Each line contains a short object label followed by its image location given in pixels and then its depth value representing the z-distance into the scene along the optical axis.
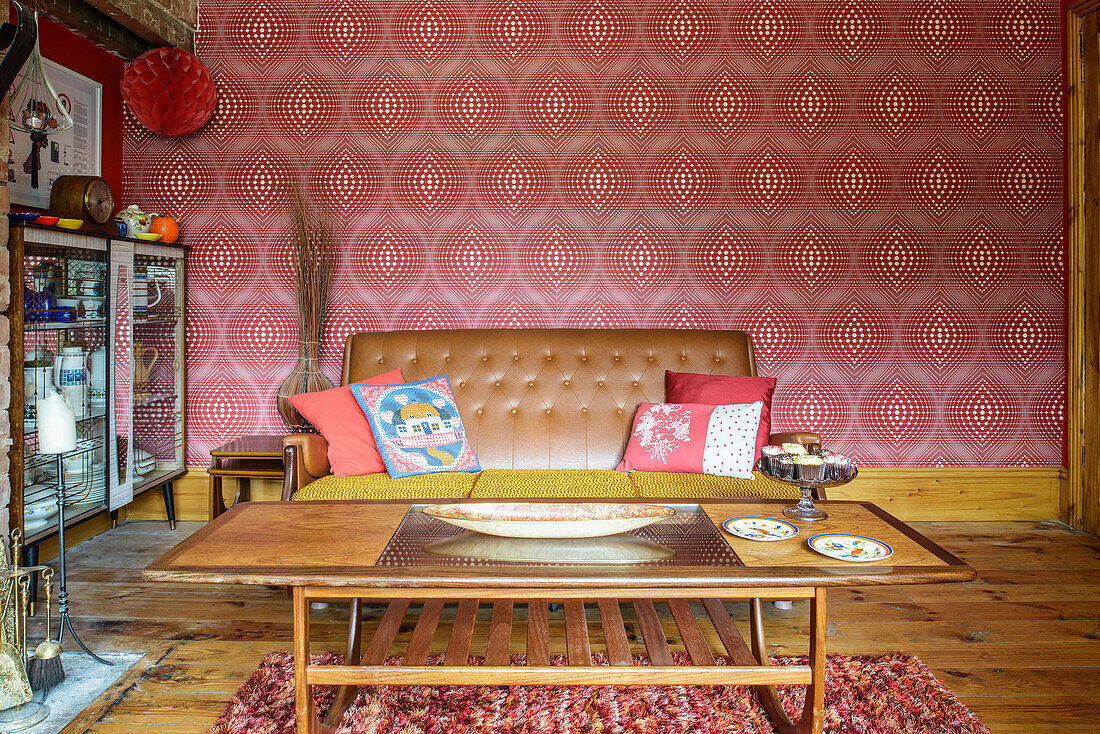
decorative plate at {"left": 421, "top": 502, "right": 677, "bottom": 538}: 1.57
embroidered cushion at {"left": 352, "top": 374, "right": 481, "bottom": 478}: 2.59
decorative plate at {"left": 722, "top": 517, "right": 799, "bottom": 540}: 1.53
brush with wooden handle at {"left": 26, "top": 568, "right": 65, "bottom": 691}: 1.82
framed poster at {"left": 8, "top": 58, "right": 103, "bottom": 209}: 2.79
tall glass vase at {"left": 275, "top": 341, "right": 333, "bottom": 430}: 3.26
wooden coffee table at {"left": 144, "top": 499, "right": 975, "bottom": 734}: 1.32
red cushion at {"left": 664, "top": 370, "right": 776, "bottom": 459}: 2.79
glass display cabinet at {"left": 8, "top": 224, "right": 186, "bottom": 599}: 2.48
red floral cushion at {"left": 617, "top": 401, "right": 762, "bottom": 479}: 2.59
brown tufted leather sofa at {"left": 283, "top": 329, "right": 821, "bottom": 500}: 2.91
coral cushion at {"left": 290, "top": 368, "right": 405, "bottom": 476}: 2.57
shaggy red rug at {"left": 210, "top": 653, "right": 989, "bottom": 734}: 1.69
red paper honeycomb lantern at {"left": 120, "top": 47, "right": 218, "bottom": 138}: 3.12
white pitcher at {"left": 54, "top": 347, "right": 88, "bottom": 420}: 2.69
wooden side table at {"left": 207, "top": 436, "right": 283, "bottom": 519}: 2.93
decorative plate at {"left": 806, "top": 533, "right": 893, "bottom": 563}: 1.40
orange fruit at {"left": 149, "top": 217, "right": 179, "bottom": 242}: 3.26
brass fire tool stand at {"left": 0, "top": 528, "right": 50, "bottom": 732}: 1.69
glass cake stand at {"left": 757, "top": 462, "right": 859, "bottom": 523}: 1.68
